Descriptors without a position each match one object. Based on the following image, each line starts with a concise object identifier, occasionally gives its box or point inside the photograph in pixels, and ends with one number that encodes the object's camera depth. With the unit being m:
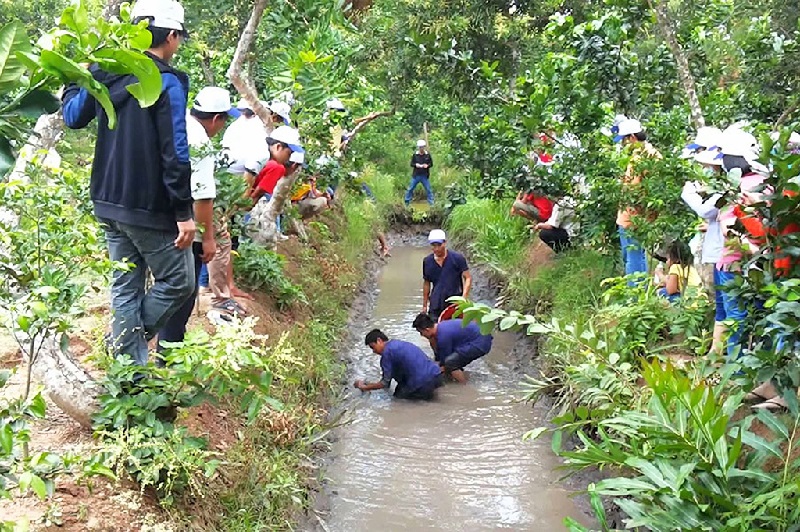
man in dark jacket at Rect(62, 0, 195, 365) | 3.22
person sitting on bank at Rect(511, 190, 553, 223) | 8.21
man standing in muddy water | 7.54
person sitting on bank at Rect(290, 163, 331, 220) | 7.98
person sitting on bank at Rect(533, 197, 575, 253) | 7.78
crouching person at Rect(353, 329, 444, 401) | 6.26
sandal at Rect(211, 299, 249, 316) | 5.47
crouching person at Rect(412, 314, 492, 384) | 6.70
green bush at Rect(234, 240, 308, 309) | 6.34
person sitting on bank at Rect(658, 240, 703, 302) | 5.57
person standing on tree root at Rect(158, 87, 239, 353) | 3.94
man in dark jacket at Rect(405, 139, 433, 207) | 14.92
